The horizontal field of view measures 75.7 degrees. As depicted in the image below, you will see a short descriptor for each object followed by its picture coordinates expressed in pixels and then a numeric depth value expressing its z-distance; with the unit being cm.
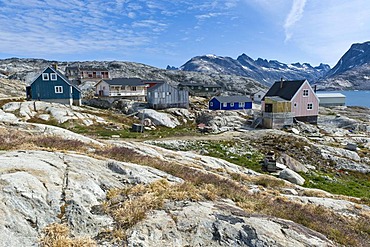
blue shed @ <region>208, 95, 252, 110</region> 6969
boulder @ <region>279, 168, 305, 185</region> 2306
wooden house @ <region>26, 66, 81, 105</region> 5447
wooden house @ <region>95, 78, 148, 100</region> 6925
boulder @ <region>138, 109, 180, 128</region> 5081
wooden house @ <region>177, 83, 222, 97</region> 10575
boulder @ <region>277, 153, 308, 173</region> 2822
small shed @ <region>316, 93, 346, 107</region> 11325
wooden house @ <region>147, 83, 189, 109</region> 6134
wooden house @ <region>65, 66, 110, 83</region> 10250
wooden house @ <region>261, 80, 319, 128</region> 5159
